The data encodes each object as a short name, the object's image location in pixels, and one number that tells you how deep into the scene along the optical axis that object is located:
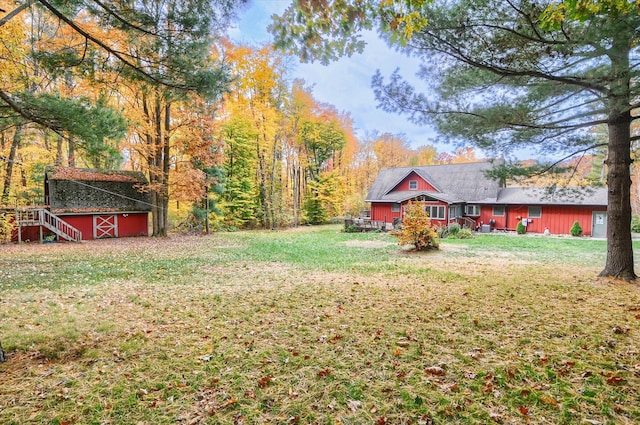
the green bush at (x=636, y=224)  18.91
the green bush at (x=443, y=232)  18.04
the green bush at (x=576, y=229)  18.70
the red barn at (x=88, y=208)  15.65
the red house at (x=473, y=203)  19.38
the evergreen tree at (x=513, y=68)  3.37
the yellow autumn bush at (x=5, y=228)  11.61
